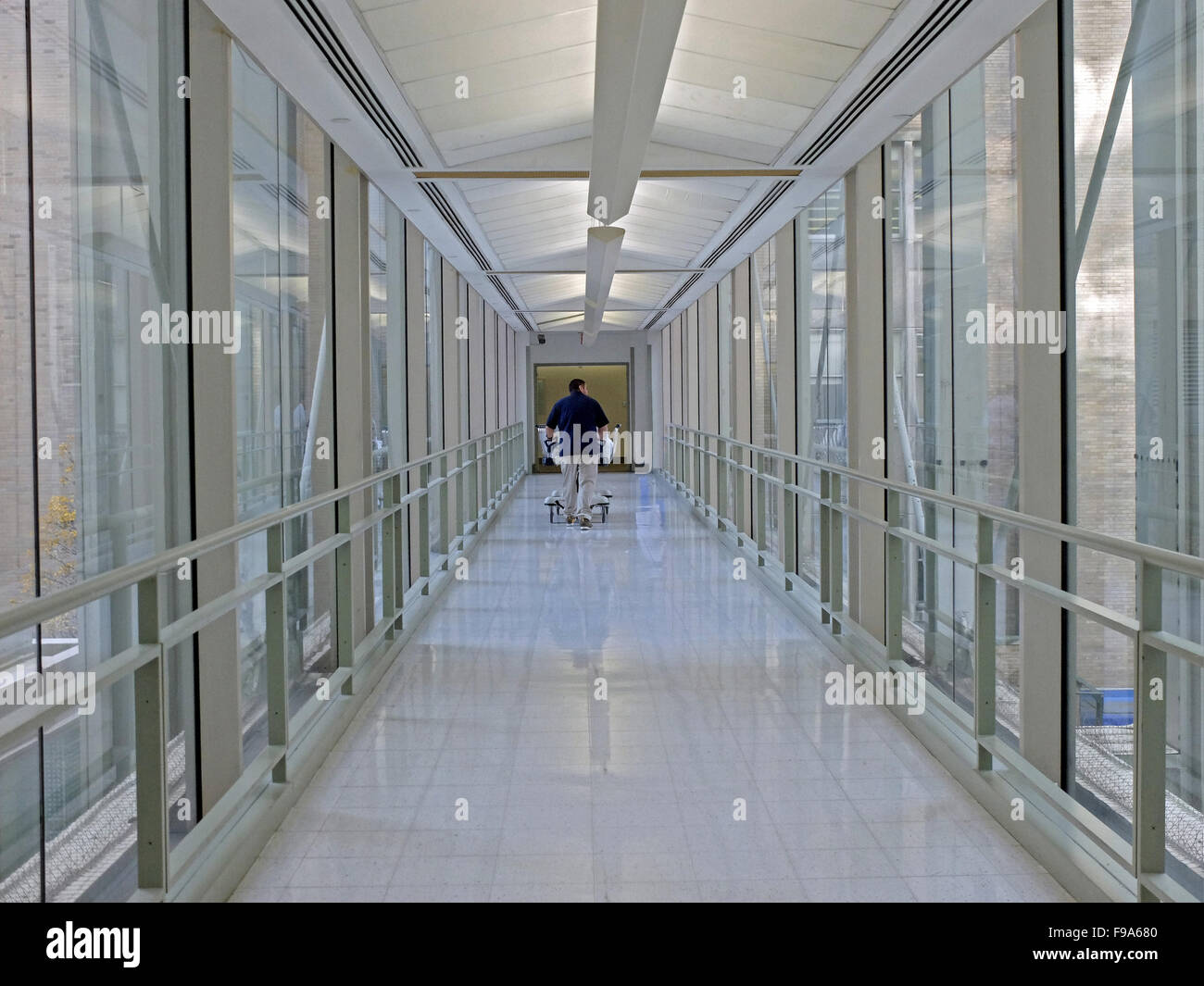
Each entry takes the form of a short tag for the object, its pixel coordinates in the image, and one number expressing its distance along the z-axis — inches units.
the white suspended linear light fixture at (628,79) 120.2
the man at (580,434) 436.5
